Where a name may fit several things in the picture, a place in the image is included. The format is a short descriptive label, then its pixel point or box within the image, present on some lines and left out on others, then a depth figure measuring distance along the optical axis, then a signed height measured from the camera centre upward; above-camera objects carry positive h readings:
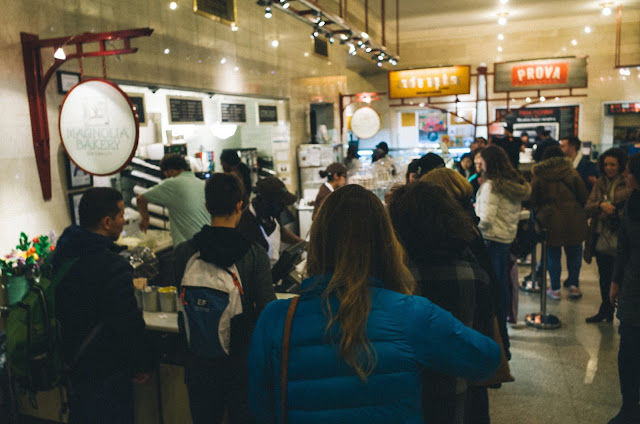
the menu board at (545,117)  12.95 +0.27
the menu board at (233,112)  7.66 +0.38
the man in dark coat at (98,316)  2.57 -0.82
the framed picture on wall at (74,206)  4.38 -0.50
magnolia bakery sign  3.75 +0.11
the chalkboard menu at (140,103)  6.17 +0.43
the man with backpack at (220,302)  2.43 -0.74
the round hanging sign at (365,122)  9.91 +0.22
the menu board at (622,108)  12.37 +0.41
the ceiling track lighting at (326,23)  5.32 +1.30
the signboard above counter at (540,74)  11.32 +1.14
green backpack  2.61 -0.93
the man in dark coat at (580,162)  6.83 -0.46
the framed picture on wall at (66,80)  4.16 +0.49
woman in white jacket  4.70 -0.65
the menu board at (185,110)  6.45 +0.36
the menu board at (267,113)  7.95 +0.36
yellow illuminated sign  11.38 +1.07
